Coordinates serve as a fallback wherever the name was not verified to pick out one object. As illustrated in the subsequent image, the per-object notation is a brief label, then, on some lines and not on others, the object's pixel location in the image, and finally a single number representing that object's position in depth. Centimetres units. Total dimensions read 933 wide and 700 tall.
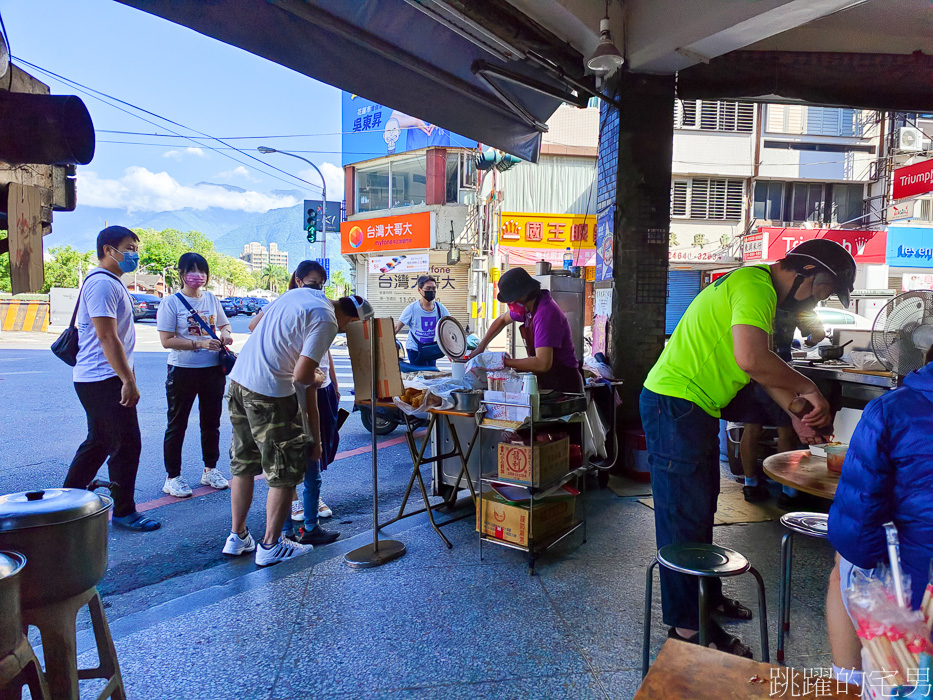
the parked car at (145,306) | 2941
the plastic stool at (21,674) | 152
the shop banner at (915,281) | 2144
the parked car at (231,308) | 4540
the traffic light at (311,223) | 1866
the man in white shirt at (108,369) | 400
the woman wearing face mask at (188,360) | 491
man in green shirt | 245
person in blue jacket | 134
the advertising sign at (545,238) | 1916
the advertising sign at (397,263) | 2311
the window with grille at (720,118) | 2067
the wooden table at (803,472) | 237
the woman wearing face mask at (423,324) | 743
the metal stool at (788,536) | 237
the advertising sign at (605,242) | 559
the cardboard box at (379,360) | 377
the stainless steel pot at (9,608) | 150
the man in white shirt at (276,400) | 353
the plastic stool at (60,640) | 182
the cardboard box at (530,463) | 363
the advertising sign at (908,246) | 2103
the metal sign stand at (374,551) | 368
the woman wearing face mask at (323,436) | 405
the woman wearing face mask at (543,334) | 409
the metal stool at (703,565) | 200
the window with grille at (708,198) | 2086
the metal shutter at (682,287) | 2166
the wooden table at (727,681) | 121
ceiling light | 431
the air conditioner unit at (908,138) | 2012
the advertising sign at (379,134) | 2250
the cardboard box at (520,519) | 364
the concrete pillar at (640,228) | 543
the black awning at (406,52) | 387
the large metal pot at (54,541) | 176
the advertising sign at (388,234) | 2269
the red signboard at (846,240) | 2006
